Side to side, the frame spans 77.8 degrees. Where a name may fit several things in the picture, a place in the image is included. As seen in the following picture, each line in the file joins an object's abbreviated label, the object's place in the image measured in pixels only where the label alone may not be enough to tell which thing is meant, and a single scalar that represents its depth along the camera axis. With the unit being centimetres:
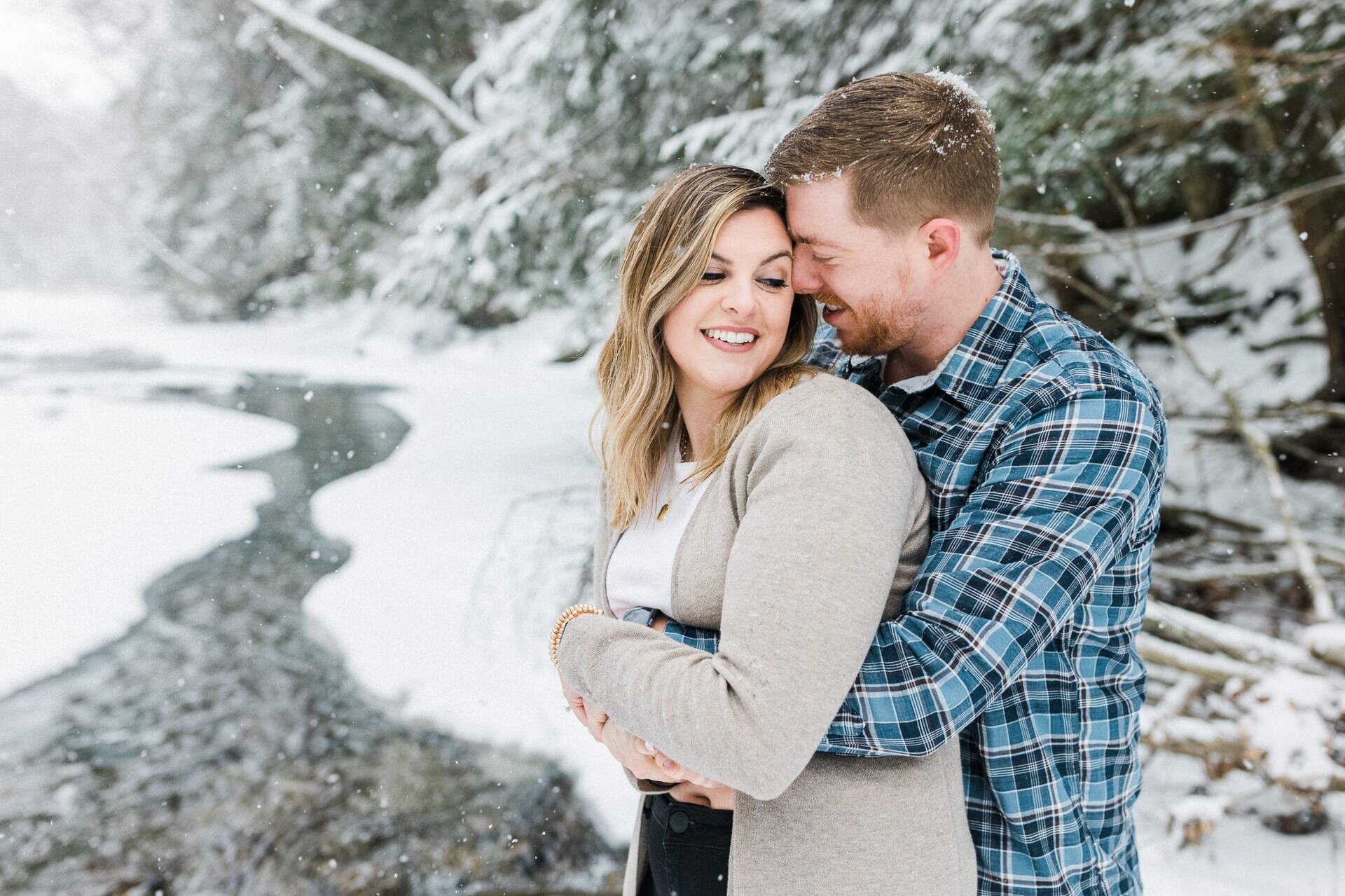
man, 94
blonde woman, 83
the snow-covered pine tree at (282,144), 656
